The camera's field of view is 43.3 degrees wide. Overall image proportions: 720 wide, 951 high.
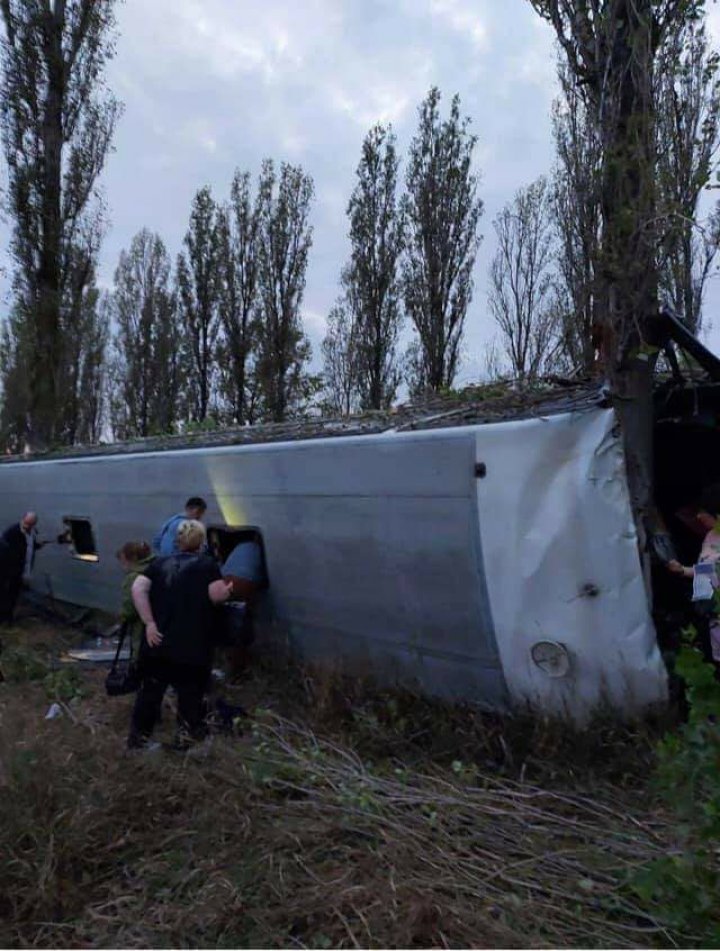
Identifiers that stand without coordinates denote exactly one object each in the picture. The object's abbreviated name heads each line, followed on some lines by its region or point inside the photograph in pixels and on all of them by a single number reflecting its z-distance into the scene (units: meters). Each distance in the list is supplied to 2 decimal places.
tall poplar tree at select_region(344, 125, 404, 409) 21.22
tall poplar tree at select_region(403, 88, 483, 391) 19.81
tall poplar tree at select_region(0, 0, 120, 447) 15.85
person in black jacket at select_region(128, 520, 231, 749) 5.69
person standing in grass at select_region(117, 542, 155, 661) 6.55
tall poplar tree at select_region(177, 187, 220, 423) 25.00
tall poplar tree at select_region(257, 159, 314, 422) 22.71
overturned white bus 4.94
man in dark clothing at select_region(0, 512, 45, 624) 10.61
